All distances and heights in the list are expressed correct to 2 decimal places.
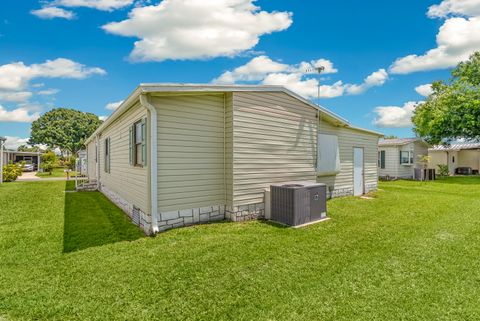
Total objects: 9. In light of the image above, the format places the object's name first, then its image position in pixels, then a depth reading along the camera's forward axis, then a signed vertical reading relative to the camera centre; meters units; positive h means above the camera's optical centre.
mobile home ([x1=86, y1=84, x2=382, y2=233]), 5.45 +0.24
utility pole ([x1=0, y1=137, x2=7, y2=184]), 15.38 +0.83
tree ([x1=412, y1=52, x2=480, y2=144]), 18.62 +3.72
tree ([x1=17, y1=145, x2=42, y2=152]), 41.22 +2.17
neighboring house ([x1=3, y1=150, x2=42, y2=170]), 29.36 +0.38
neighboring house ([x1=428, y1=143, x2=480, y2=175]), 24.88 +0.24
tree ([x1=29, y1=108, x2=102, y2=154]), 42.88 +5.27
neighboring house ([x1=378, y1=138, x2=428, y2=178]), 17.58 +0.05
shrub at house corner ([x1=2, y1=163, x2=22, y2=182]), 16.91 -0.92
